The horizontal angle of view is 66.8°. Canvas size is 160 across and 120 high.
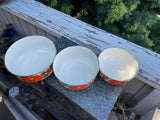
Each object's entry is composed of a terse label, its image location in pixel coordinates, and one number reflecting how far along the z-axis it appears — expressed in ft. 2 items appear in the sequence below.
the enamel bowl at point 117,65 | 2.30
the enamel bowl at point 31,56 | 2.31
